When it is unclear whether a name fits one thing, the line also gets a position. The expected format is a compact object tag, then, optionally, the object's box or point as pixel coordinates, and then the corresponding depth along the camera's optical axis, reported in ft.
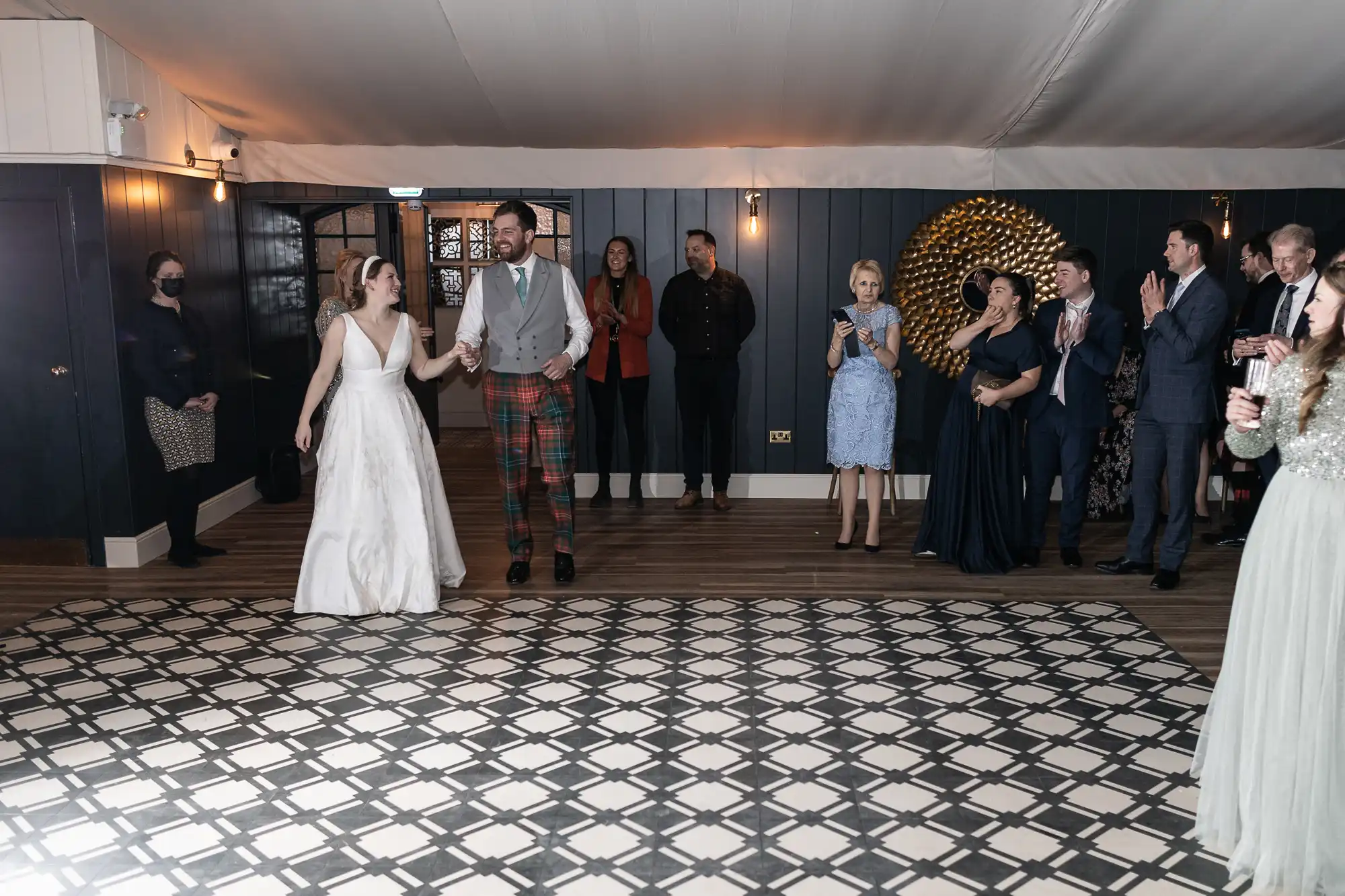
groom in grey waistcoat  16.57
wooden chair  22.00
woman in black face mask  18.17
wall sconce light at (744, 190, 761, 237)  23.31
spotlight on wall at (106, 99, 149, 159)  17.72
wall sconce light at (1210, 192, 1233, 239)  23.16
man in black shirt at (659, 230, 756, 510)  22.48
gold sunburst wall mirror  23.31
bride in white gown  16.11
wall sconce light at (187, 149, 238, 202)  21.58
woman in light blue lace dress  18.74
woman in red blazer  22.61
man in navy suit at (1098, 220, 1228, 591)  16.40
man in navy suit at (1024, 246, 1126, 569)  17.87
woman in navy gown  17.89
